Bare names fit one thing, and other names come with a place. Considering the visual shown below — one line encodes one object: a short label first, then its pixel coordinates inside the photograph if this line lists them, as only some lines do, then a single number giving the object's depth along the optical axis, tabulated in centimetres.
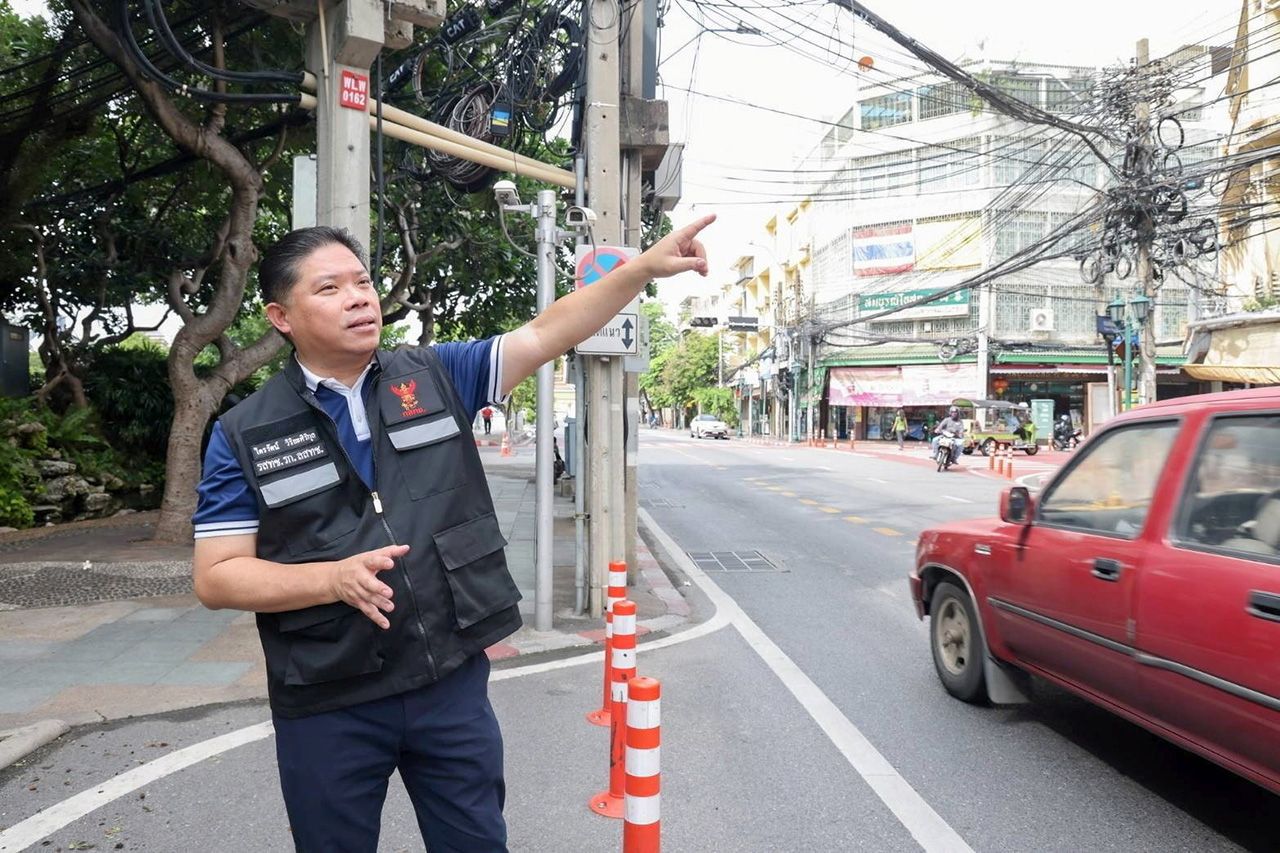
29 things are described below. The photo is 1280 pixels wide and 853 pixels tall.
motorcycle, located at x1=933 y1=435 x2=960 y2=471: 2295
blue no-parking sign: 682
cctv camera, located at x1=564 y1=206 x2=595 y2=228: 680
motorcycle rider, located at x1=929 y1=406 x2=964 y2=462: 2328
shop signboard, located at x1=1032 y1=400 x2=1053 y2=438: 3500
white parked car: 5444
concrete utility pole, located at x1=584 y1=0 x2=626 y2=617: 720
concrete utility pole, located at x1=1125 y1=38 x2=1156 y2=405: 1695
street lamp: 1823
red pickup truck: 288
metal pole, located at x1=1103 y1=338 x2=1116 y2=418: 1996
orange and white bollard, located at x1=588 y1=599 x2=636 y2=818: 359
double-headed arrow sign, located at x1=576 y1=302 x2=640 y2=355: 707
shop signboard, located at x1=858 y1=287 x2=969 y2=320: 3820
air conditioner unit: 3688
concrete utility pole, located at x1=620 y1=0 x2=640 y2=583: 834
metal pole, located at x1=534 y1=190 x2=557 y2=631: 672
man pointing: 181
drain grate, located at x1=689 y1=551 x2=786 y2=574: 953
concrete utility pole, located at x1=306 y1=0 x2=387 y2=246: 568
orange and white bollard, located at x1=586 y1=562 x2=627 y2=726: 428
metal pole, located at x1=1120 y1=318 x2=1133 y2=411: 1945
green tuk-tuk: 3012
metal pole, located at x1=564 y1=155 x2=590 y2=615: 747
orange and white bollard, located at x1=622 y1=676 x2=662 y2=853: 240
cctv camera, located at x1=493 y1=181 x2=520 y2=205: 729
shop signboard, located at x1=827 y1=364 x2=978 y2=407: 3809
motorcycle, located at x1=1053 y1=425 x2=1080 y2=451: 3331
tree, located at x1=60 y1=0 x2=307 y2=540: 895
